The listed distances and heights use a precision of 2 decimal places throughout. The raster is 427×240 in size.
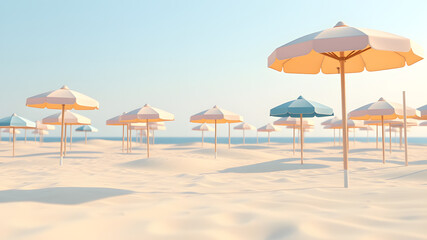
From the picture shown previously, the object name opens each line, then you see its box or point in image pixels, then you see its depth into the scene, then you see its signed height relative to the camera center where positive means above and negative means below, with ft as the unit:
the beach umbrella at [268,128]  91.56 +1.30
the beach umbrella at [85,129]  93.09 +0.94
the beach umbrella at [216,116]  38.83 +2.27
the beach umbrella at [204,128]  102.37 +1.44
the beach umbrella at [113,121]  54.39 +2.04
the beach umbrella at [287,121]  48.21 +1.86
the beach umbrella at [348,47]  12.00 +3.90
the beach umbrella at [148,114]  35.82 +2.22
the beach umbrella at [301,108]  27.07 +2.26
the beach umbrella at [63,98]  26.27 +3.09
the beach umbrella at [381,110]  27.54 +2.20
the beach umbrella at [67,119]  44.24 +1.98
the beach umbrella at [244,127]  99.35 +1.81
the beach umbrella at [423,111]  36.10 +2.65
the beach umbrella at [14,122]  41.59 +1.42
